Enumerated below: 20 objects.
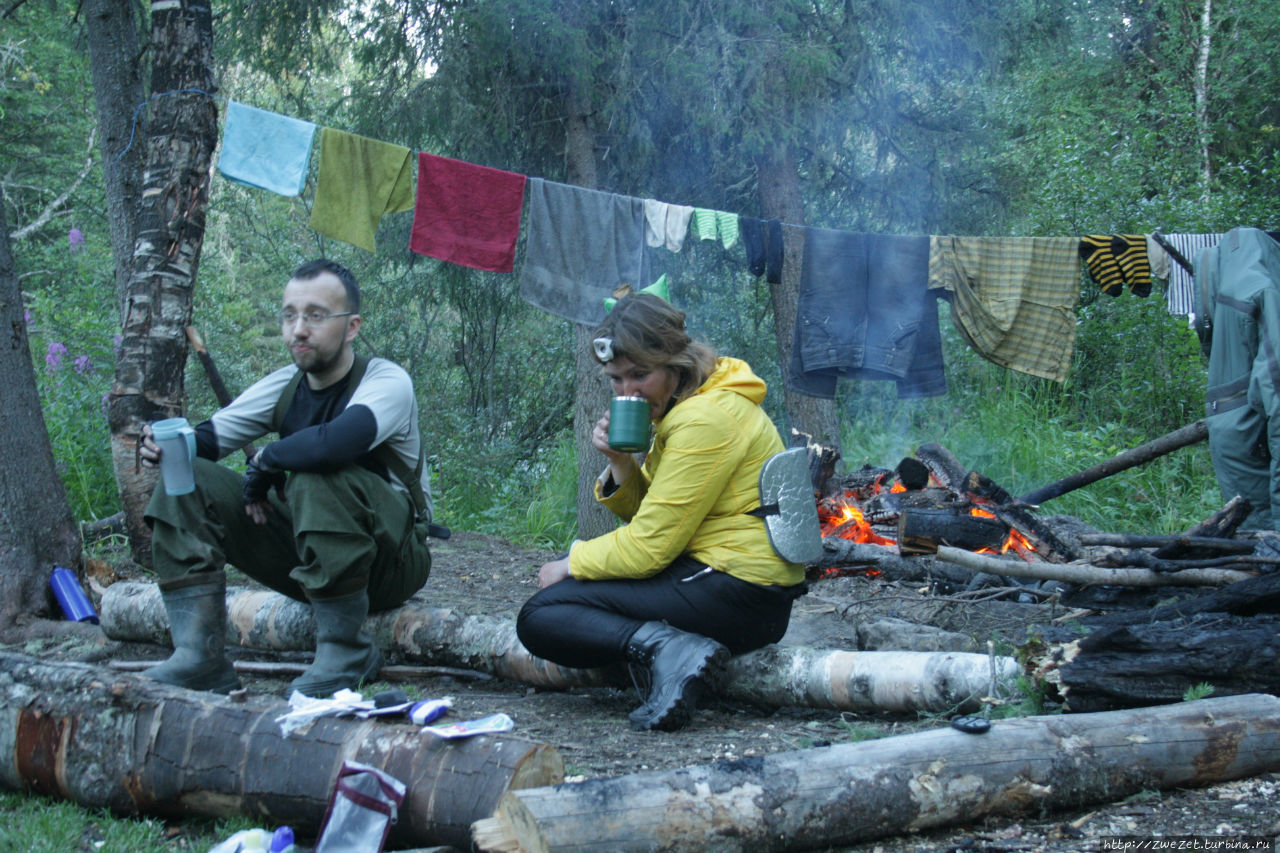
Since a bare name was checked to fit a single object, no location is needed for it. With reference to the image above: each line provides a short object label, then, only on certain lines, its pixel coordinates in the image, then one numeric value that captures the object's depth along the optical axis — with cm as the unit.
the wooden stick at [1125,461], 612
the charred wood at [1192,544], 448
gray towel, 654
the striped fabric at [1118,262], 656
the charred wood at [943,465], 647
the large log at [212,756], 214
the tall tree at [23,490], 455
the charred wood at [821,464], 661
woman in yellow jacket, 299
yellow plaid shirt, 687
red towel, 617
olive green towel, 594
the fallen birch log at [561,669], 305
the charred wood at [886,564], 528
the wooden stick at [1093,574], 430
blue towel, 568
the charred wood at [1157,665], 270
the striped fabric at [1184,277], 639
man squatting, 313
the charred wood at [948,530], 550
